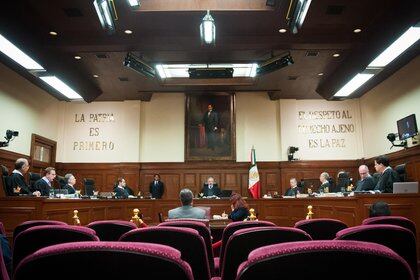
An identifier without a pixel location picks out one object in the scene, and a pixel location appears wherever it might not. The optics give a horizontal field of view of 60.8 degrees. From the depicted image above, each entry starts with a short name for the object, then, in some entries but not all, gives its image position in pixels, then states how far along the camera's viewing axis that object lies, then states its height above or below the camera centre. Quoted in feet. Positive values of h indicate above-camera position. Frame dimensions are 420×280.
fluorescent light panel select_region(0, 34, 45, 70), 24.36 +9.75
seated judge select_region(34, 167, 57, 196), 24.59 +0.42
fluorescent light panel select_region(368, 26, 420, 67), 23.41 +9.74
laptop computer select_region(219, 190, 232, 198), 32.00 -0.53
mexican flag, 35.83 +0.52
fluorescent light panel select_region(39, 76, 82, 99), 31.26 +9.58
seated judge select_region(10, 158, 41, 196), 22.13 +0.65
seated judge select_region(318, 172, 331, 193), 27.91 +0.15
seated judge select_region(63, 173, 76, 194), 28.94 +0.32
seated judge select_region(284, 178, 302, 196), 33.17 -0.26
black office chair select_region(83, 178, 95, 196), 28.43 +0.13
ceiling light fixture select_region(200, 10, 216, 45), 20.81 +9.26
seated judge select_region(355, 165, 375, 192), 23.80 +0.29
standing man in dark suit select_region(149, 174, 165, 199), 38.01 -0.01
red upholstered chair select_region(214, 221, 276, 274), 9.12 -1.00
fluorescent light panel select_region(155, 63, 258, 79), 32.27 +11.10
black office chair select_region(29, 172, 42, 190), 26.07 +0.82
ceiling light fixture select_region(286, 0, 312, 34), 18.79 +9.54
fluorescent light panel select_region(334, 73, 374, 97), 31.55 +9.48
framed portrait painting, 39.75 +6.73
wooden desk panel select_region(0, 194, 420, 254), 18.67 -1.38
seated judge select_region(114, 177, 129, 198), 31.99 -0.33
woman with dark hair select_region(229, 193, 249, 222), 15.53 -1.04
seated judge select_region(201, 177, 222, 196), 35.47 -0.17
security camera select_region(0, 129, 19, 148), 28.94 +4.32
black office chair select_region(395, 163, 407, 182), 25.27 +0.98
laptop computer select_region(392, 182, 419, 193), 18.95 -0.11
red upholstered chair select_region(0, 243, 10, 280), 4.23 -0.97
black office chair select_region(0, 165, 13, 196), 21.67 +0.22
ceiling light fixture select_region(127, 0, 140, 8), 19.70 +10.20
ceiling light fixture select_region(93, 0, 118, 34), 18.79 +9.52
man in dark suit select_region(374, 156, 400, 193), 21.70 +0.43
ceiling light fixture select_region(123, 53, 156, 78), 26.82 +9.63
